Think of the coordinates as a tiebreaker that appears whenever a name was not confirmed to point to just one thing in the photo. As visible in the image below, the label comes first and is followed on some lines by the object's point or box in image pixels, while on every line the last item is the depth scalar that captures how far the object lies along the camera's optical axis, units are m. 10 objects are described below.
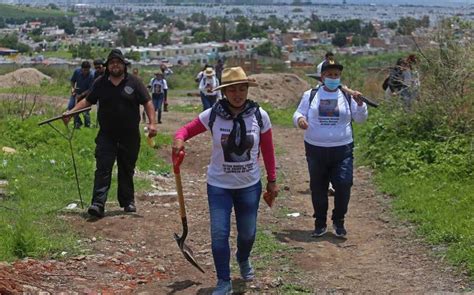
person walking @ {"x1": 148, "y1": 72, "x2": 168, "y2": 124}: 20.11
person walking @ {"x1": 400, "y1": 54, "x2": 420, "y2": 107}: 12.93
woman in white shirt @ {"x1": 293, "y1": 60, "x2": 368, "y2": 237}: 8.11
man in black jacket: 8.49
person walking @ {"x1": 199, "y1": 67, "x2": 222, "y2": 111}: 18.95
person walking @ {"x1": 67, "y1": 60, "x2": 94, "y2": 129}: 15.59
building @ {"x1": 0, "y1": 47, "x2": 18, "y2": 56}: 52.16
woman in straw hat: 6.14
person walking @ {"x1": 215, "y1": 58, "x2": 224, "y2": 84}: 22.90
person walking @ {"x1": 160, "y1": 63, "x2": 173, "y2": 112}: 22.50
